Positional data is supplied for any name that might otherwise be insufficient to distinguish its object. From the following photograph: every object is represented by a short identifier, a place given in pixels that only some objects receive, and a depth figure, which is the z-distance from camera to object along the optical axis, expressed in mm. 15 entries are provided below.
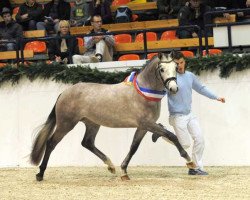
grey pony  12555
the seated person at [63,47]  16500
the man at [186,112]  12922
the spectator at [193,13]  16797
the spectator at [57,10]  19531
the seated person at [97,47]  16125
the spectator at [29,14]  19281
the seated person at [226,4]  17188
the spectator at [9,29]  18391
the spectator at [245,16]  16172
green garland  14484
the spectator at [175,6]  18188
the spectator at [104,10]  18562
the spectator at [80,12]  19094
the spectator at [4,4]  21156
